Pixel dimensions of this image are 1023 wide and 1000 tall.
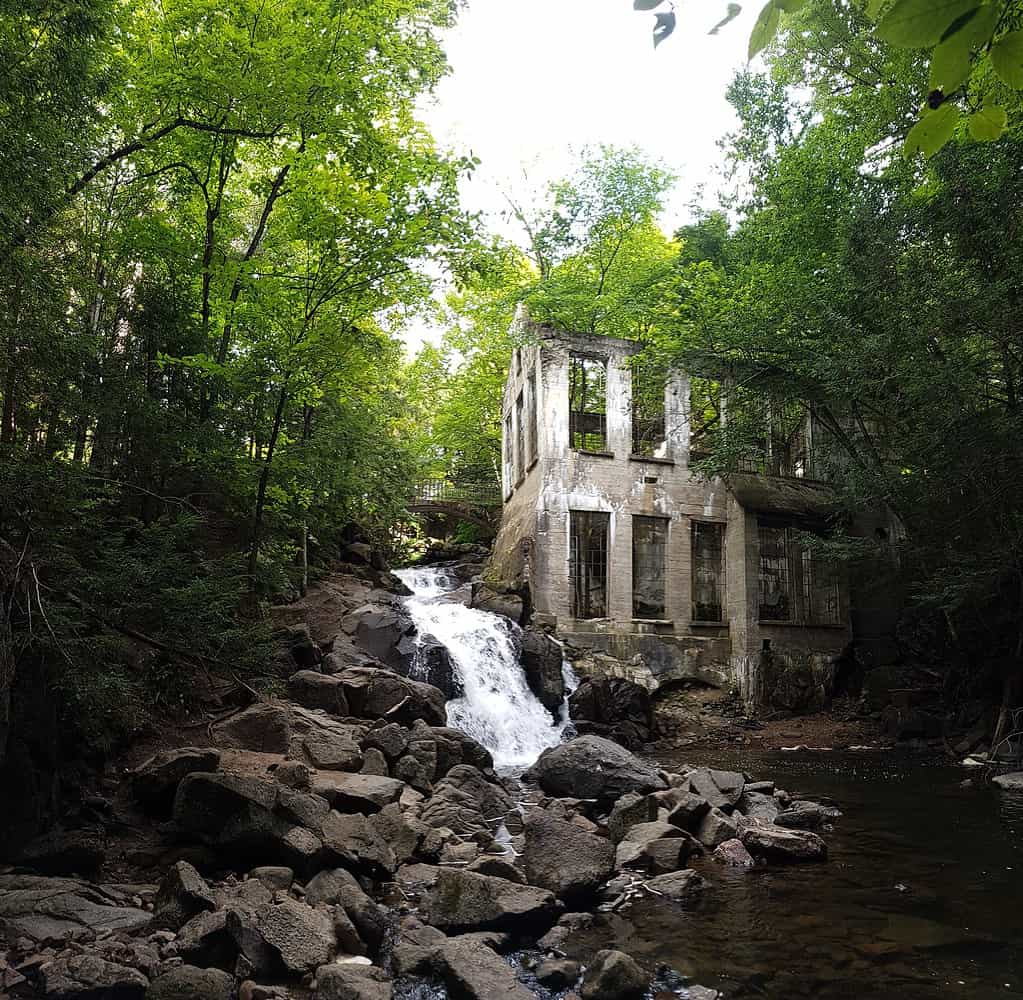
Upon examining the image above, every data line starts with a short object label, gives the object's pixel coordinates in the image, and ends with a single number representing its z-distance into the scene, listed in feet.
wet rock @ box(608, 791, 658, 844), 27.04
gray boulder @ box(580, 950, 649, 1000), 15.20
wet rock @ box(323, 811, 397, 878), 21.50
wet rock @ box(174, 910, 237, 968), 15.40
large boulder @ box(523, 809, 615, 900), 21.25
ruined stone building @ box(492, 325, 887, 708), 64.34
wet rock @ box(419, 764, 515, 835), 27.30
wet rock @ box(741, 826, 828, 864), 24.75
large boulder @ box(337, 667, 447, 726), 38.45
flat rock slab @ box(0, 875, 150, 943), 15.29
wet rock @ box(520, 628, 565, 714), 54.03
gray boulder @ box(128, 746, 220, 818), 23.68
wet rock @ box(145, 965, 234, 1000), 13.88
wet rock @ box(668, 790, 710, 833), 27.32
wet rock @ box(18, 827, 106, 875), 18.94
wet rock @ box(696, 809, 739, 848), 26.32
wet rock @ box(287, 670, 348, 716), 37.24
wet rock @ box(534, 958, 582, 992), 16.06
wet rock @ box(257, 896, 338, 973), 15.87
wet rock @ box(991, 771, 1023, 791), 36.37
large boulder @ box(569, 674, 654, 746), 53.42
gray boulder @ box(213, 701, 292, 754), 29.50
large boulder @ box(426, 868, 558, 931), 18.69
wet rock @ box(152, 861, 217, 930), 16.79
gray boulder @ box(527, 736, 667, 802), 32.50
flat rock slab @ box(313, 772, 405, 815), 26.16
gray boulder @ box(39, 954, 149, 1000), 13.42
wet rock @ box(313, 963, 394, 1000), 14.42
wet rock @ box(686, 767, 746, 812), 30.55
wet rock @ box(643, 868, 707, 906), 21.42
